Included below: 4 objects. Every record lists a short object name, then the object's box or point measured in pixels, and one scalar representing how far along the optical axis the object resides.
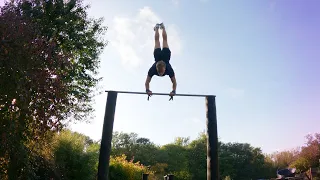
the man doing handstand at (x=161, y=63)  5.47
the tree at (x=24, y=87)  8.04
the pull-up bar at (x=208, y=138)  4.86
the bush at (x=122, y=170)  15.84
